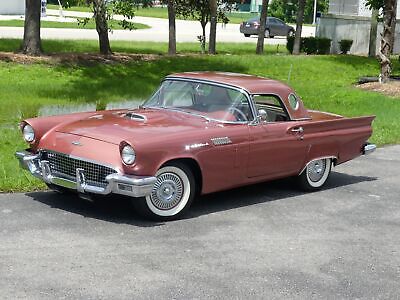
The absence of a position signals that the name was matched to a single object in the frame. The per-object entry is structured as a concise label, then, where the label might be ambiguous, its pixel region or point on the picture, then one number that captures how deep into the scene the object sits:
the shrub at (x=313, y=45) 27.81
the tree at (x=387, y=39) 19.58
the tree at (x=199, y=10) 25.50
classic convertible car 6.42
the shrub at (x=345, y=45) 29.05
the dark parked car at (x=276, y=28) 41.81
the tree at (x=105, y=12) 19.27
